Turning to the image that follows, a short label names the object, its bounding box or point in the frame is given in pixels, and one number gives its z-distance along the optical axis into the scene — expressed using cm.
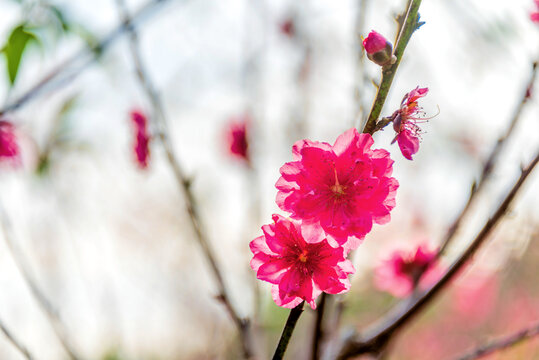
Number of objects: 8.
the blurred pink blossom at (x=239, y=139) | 78
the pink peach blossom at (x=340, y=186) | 41
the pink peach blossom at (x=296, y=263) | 42
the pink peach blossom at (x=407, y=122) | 42
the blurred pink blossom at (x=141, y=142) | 59
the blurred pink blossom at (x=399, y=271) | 60
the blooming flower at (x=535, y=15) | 48
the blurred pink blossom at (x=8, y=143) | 61
